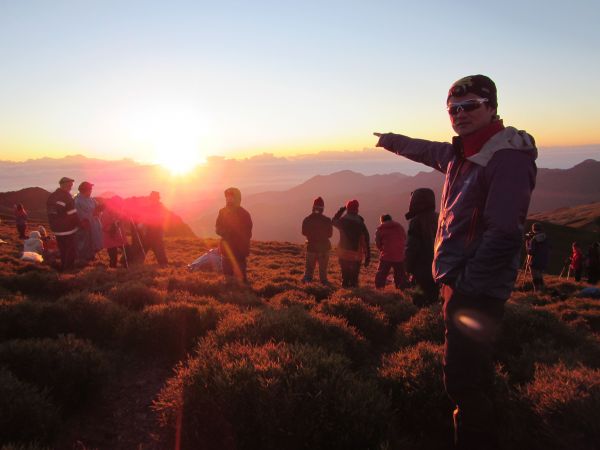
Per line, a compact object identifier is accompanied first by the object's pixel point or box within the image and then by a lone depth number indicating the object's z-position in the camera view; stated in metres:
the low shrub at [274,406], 3.25
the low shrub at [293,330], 5.12
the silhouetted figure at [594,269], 19.91
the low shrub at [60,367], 4.16
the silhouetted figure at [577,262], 20.95
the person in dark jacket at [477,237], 2.51
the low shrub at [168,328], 5.54
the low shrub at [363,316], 6.52
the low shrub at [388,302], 7.11
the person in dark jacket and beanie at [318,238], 11.66
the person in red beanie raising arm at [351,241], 10.85
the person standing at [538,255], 13.77
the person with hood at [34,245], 14.61
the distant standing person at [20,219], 23.41
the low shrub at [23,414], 3.30
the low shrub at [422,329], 5.87
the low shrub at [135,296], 7.23
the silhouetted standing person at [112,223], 13.00
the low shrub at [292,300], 7.85
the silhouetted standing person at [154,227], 12.88
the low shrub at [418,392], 3.81
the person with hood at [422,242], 7.45
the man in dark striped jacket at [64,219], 11.37
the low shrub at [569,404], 3.21
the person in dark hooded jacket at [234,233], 10.33
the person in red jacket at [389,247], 10.47
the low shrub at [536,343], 4.88
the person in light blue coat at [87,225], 12.46
